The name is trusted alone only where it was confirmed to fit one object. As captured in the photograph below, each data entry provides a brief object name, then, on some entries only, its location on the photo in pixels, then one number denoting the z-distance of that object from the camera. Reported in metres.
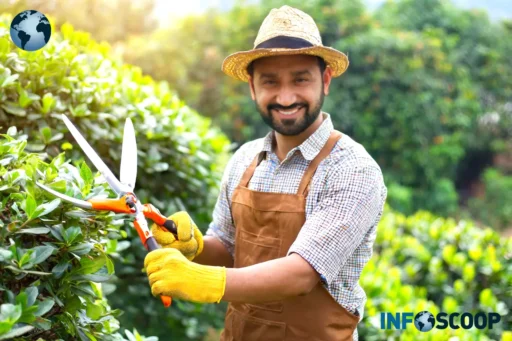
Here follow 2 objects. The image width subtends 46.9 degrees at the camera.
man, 1.95
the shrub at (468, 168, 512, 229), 12.96
